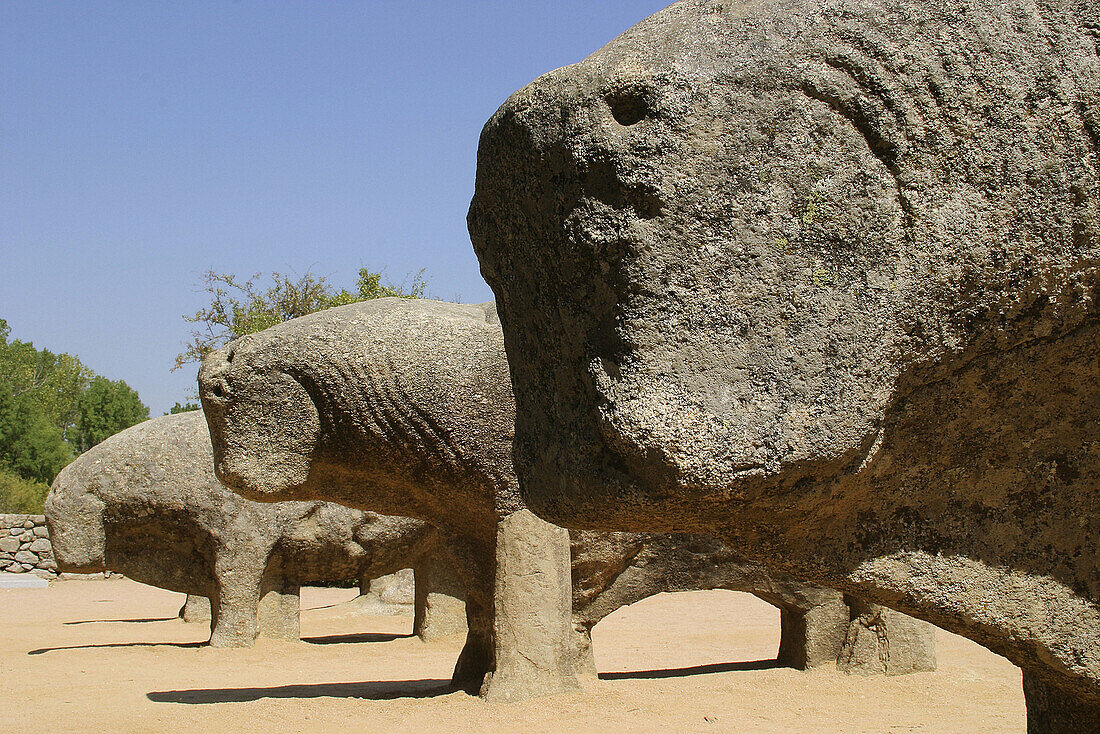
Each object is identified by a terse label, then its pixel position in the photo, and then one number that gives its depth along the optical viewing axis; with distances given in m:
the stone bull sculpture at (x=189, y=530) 7.76
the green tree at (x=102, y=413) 33.56
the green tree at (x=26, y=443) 28.41
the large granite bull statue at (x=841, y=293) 1.55
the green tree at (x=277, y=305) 18.42
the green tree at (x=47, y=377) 34.41
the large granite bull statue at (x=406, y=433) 4.69
